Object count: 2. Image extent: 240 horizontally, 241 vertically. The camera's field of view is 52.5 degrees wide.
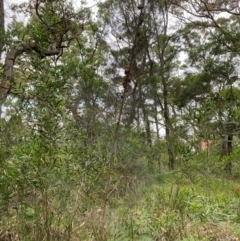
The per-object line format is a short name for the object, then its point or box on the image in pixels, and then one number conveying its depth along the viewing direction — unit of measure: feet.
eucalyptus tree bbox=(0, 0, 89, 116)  7.05
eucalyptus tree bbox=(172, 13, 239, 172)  26.64
